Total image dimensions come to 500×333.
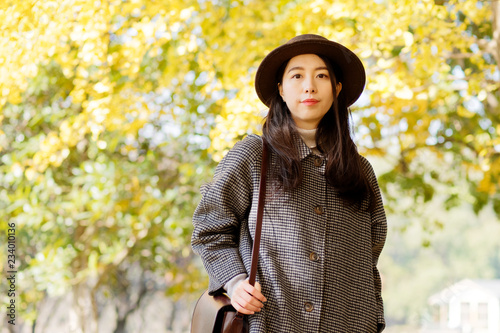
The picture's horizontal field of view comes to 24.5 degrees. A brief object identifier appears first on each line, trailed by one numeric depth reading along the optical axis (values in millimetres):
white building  19665
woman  2505
